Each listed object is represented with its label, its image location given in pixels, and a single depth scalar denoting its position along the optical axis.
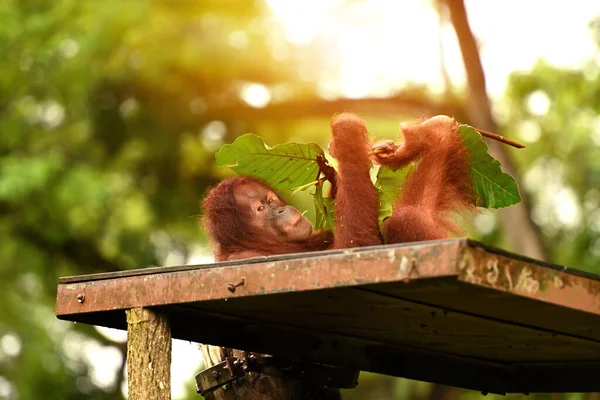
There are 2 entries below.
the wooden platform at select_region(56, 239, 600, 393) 5.29
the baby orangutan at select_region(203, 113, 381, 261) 7.40
